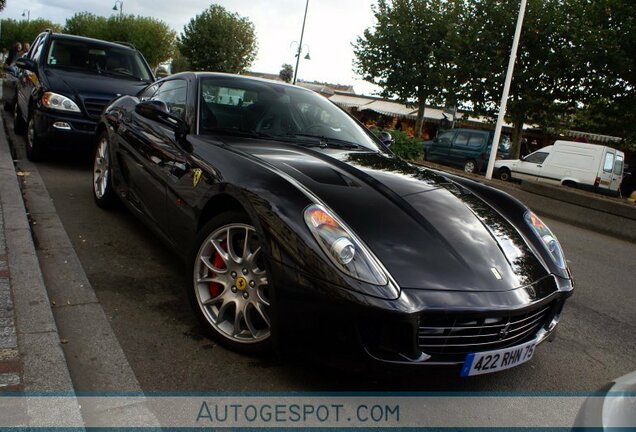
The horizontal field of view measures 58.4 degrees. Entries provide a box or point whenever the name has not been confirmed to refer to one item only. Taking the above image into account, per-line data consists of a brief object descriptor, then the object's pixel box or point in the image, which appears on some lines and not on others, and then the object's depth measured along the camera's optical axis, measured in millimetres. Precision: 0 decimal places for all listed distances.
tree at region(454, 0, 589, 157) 21109
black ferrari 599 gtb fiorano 2334
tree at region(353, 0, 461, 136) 27250
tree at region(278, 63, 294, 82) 58641
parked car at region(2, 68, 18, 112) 10127
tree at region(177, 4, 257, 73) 45531
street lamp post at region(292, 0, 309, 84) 34756
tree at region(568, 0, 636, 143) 18703
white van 15227
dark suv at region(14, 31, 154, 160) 6852
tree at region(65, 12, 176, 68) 60688
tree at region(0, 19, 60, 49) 96856
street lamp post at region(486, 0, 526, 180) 13602
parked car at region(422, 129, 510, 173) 20016
